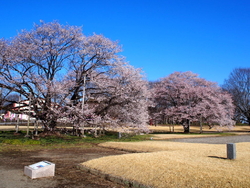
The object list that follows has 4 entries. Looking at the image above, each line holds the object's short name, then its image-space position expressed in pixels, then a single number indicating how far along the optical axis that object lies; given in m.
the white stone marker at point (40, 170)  7.29
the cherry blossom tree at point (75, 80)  19.25
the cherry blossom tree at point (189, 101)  32.25
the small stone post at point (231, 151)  9.23
